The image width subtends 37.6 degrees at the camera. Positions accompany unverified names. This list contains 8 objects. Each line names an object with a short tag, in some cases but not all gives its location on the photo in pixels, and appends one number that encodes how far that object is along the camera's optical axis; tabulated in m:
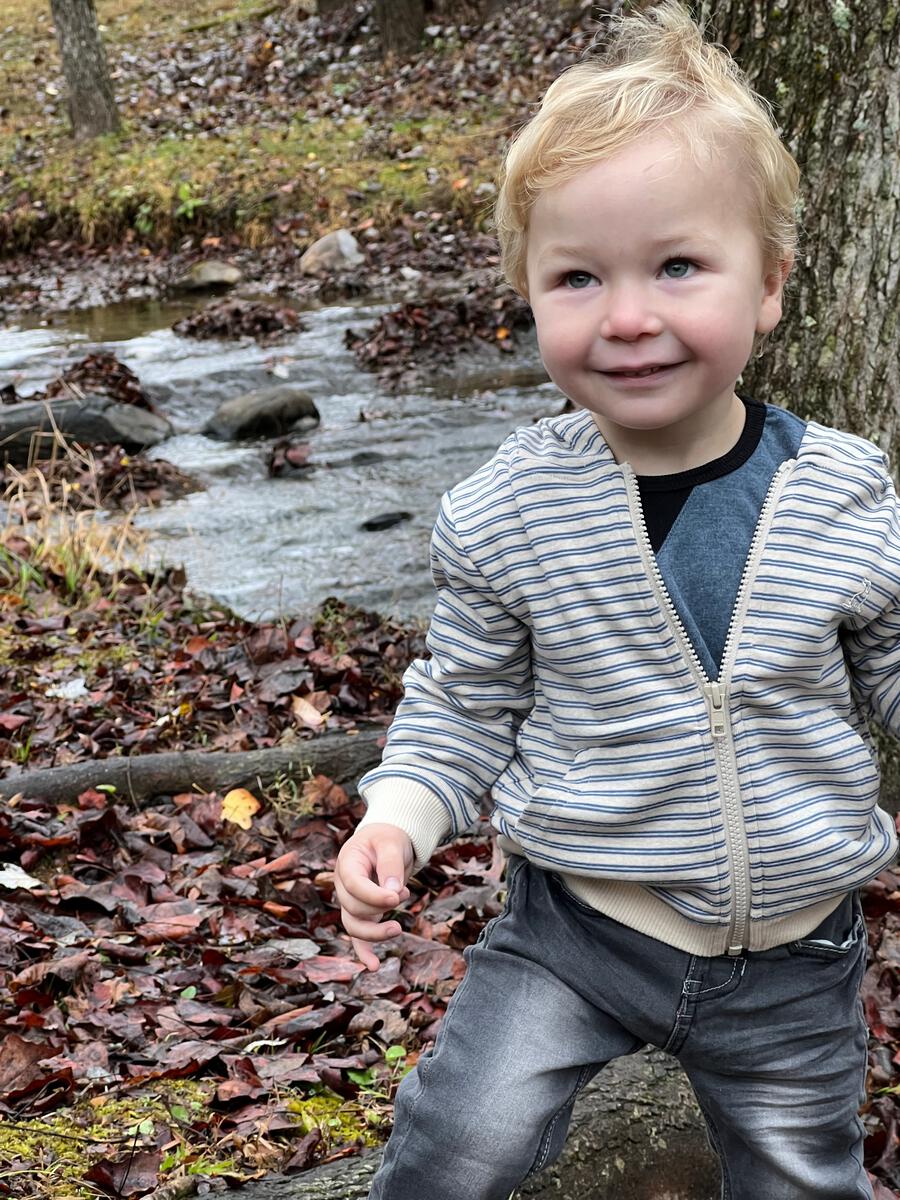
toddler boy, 1.88
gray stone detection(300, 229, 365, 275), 13.23
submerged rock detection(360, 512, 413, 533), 7.19
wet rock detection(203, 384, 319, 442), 9.18
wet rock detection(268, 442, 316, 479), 8.34
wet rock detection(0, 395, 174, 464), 8.30
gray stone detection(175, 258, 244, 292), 13.48
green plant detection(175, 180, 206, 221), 14.80
